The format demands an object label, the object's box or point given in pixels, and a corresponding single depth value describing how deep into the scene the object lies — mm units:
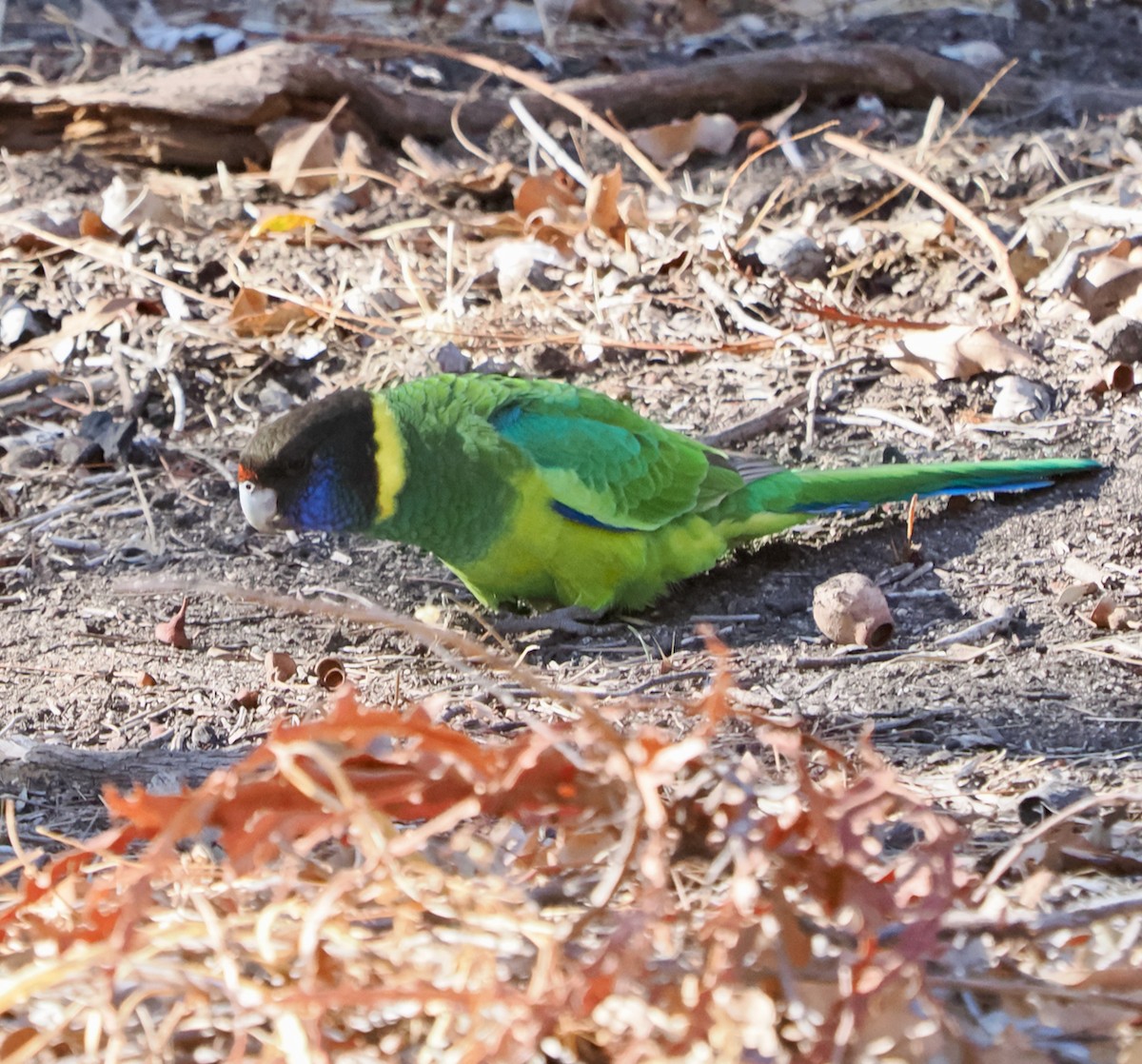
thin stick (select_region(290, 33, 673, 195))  10953
